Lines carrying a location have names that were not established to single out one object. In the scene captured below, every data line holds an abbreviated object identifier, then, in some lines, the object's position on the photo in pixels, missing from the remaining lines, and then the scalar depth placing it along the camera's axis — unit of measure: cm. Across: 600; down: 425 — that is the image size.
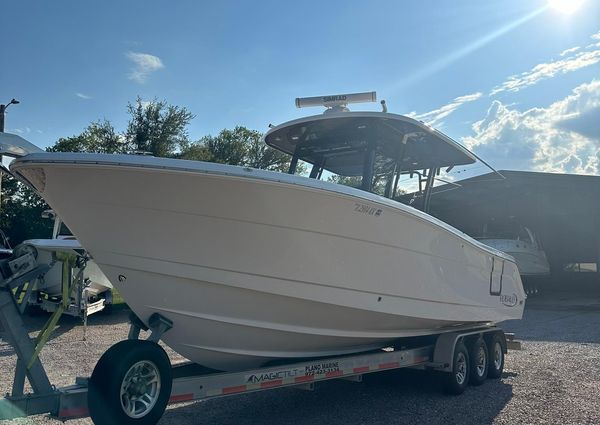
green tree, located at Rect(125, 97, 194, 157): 2939
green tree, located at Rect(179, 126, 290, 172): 2753
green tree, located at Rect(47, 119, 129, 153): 3001
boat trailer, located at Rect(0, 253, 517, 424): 359
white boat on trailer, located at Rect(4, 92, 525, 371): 391
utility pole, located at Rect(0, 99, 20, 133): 1727
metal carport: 1845
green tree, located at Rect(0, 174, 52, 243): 2561
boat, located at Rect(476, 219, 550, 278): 1797
